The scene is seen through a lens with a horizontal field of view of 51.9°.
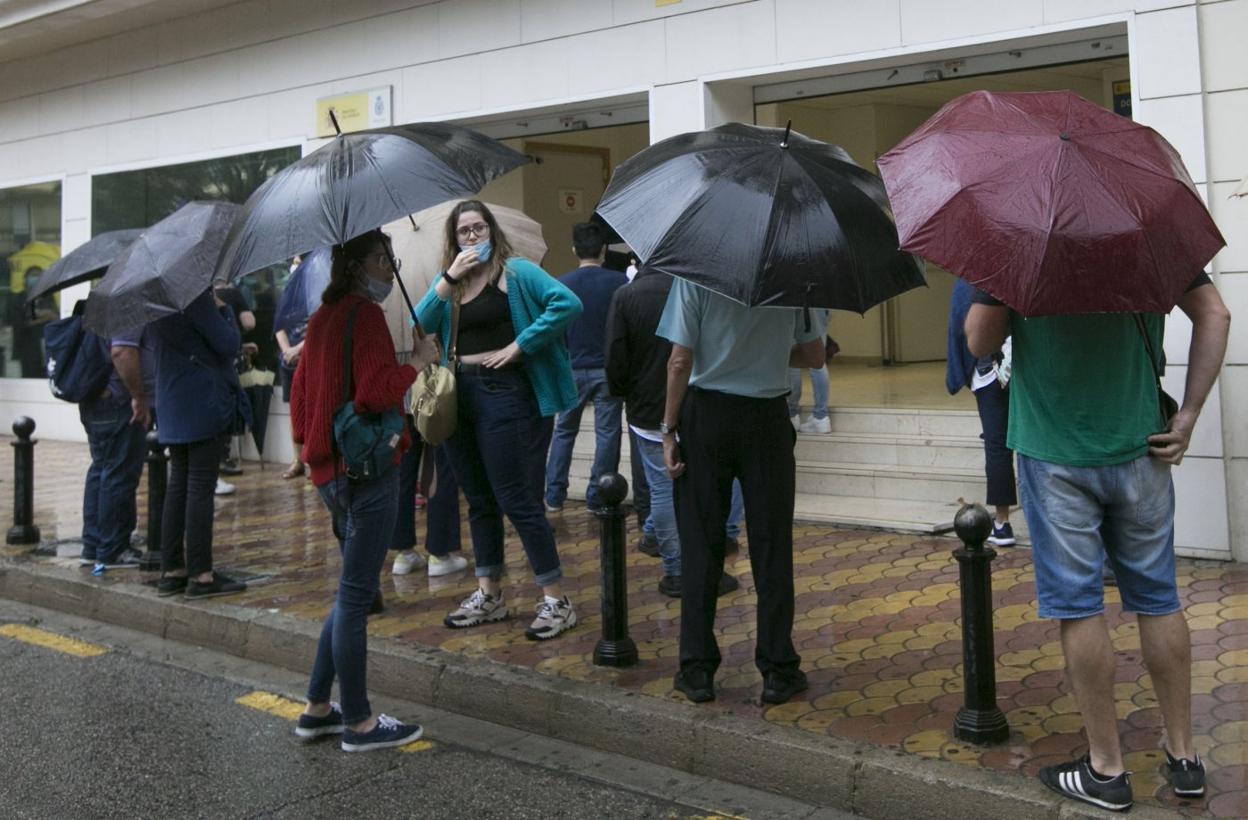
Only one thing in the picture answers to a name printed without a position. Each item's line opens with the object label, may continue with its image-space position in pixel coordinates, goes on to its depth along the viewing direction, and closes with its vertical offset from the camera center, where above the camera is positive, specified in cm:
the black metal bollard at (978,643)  457 -75
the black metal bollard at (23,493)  889 -30
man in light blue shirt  505 -7
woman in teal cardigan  609 +33
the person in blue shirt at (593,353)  872 +60
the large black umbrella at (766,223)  447 +77
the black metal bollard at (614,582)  565 -64
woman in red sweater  496 +2
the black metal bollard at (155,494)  802 -30
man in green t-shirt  397 -18
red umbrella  366 +66
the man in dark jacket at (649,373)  675 +35
